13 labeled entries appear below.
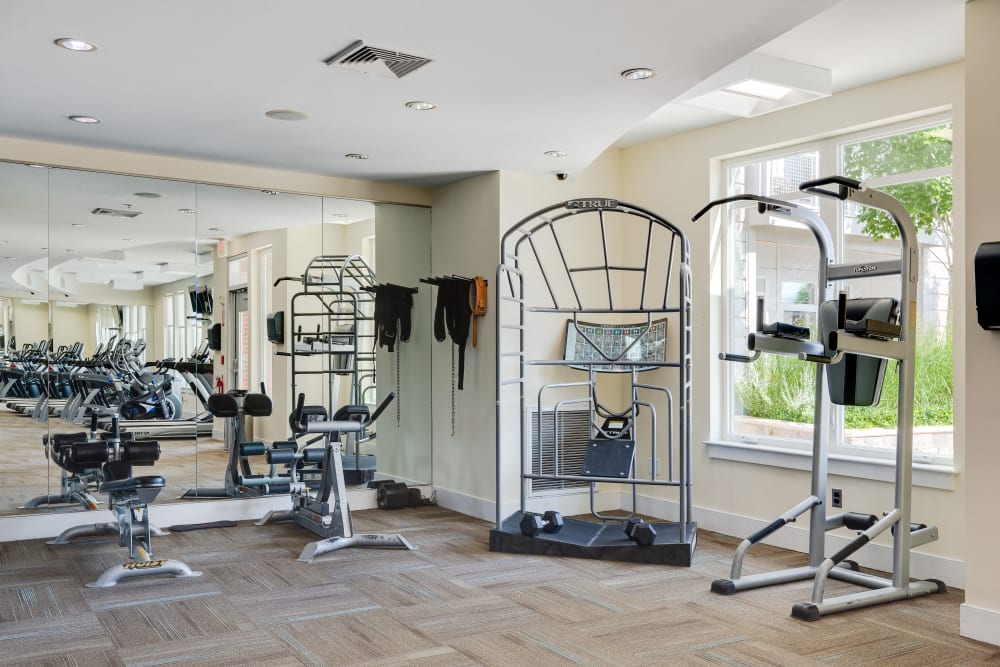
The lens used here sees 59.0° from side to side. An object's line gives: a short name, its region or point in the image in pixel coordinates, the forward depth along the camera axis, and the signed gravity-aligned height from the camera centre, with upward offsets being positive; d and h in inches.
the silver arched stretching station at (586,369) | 207.3 -15.1
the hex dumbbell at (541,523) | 202.2 -48.7
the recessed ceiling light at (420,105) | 174.6 +41.4
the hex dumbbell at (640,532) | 192.1 -48.3
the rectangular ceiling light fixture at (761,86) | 178.1 +48.2
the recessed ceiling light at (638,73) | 155.3 +42.6
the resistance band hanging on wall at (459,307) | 240.8 +1.6
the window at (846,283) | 187.2 +9.7
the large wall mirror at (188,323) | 211.8 -2.5
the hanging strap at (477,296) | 240.5 +4.6
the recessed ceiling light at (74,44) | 138.9 +42.8
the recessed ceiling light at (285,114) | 181.0 +41.1
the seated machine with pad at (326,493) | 199.5 -44.4
